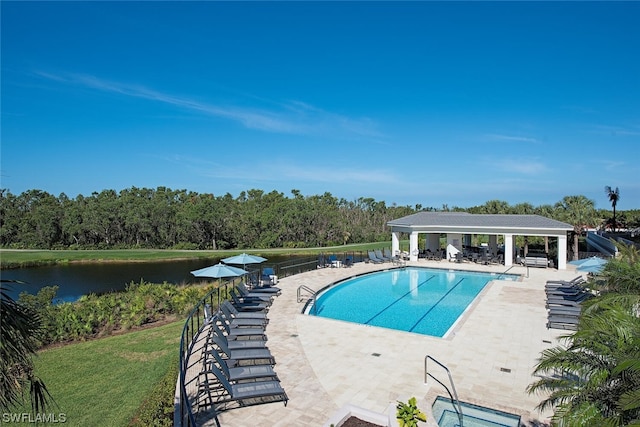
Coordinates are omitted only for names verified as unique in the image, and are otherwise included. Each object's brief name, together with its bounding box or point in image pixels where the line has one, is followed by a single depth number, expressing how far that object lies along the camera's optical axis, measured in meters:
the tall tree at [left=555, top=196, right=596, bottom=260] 26.19
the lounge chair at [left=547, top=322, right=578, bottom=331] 10.98
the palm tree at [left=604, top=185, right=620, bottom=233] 46.84
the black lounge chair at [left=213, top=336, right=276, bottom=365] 7.95
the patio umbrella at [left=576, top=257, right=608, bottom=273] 14.28
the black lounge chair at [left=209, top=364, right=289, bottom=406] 6.45
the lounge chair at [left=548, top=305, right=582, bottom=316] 11.42
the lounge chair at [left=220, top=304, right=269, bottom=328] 10.45
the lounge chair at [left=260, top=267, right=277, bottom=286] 16.96
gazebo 22.05
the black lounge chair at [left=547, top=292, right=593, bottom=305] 12.98
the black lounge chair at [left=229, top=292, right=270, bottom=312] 12.68
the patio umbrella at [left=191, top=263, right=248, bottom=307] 13.61
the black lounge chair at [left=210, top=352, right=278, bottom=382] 7.01
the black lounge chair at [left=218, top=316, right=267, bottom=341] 9.45
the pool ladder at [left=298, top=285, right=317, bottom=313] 14.43
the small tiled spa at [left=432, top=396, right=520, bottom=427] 6.10
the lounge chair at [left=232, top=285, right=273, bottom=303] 13.60
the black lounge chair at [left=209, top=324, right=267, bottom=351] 8.46
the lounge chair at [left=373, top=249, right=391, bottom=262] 24.66
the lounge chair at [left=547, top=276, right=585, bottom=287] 15.47
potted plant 4.79
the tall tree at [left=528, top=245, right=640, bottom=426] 3.79
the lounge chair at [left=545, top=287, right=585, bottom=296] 13.77
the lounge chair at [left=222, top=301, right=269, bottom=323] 10.89
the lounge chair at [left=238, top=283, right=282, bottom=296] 14.48
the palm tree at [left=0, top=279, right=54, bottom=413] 3.28
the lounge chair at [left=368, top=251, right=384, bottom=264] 24.33
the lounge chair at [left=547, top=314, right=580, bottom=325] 10.82
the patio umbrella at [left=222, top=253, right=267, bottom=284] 16.25
